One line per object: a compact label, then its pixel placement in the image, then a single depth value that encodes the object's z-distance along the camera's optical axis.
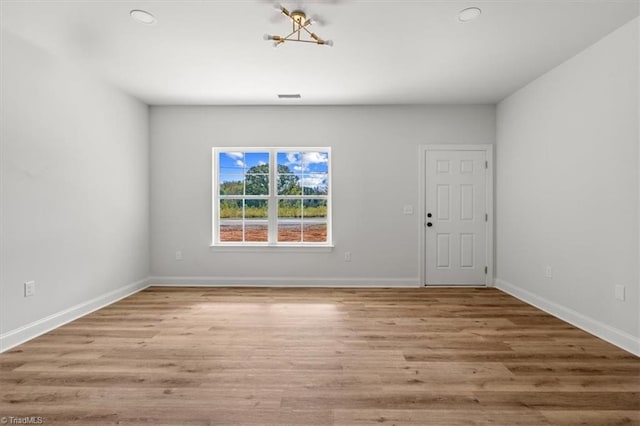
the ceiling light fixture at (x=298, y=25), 2.50
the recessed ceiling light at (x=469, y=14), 2.52
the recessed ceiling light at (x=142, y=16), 2.56
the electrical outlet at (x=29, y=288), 2.98
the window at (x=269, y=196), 5.08
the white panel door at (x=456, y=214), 4.92
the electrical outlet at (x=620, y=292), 2.80
